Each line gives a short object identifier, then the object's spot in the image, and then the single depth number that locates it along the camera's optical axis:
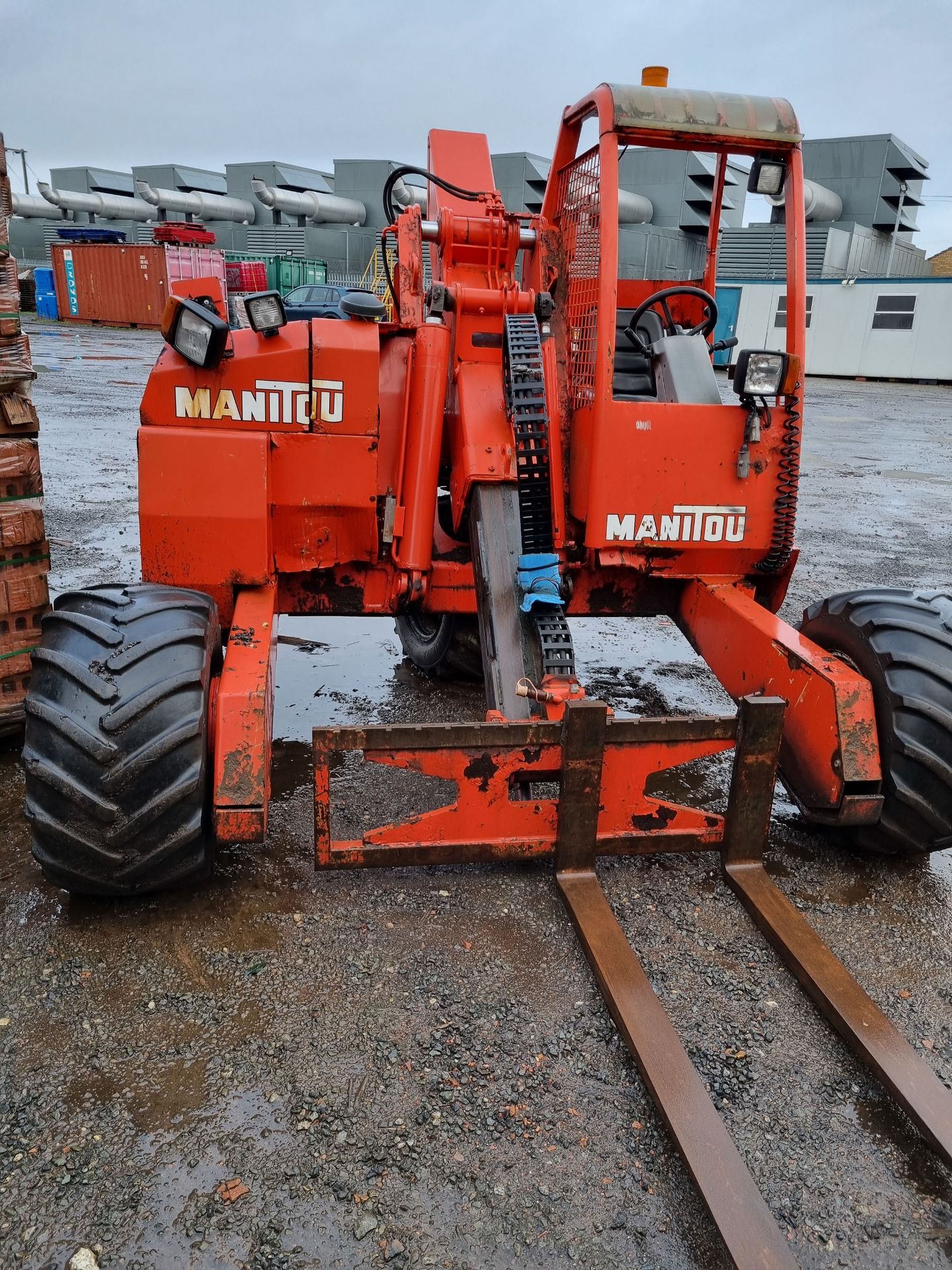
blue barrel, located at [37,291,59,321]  34.59
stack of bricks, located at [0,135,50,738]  3.81
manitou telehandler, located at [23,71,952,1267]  2.77
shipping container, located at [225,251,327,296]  34.25
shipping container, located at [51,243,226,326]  30.61
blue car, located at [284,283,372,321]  21.48
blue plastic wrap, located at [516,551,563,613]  3.47
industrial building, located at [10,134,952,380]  28.44
